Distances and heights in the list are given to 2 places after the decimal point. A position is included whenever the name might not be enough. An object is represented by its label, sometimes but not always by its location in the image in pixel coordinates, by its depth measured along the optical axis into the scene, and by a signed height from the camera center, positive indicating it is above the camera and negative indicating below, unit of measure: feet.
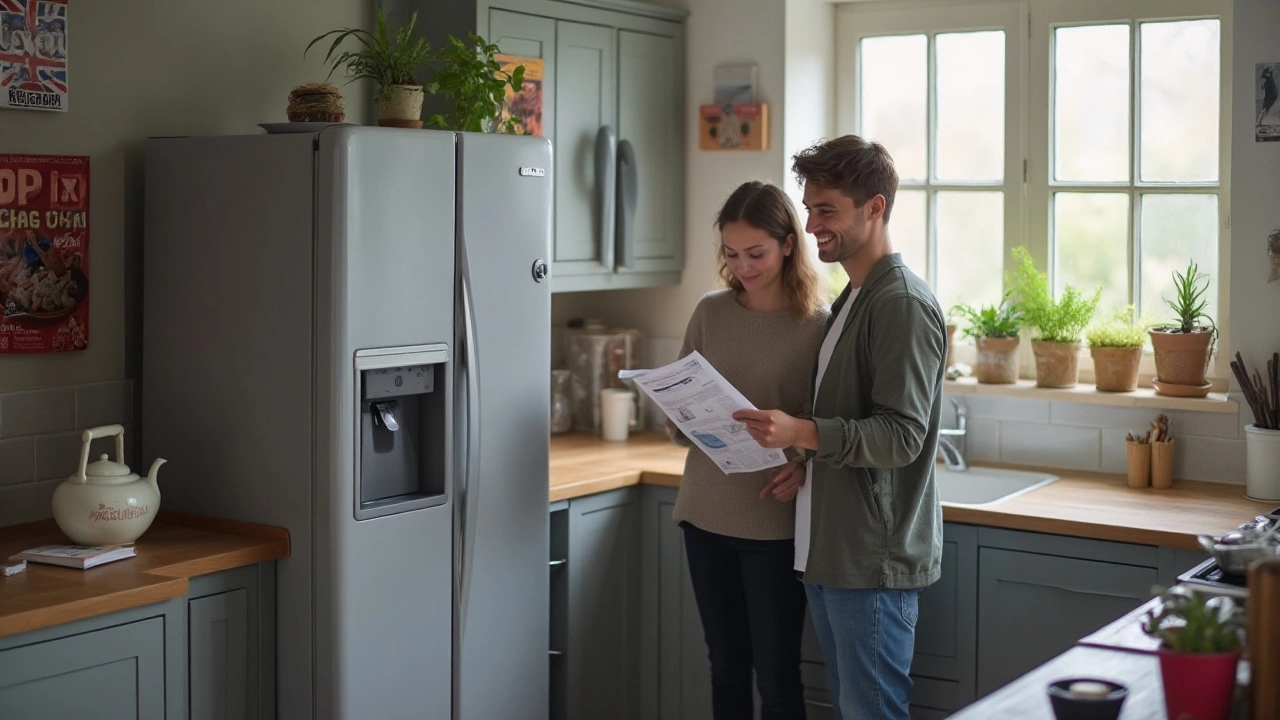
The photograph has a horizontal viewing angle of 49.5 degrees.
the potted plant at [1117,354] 12.30 -0.10
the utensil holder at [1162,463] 11.74 -1.02
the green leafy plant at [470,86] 11.08 +2.03
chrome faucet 12.78 -0.95
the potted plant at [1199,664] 5.37 -1.25
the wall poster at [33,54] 9.61 +2.00
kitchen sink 12.55 -1.31
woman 10.16 -0.99
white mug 13.97 -0.75
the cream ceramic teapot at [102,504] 9.03 -1.08
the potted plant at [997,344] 12.96 -0.02
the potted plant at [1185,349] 11.89 -0.06
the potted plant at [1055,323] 12.62 +0.17
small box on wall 13.73 +2.14
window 12.48 +1.97
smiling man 8.87 -0.60
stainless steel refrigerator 9.37 -0.31
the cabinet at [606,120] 12.47 +2.14
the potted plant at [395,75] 10.59 +2.04
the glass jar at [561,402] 14.34 -0.64
